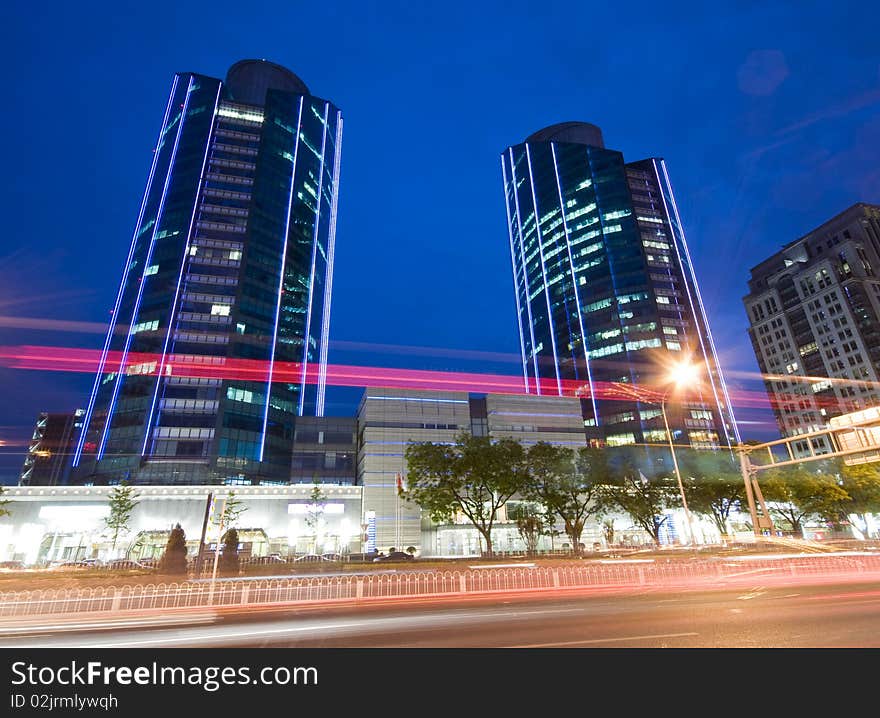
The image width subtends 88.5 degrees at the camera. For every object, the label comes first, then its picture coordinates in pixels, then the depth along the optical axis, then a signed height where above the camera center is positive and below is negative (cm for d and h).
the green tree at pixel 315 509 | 6044 +385
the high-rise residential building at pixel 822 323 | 10744 +4875
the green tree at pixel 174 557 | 3238 -86
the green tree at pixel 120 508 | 5084 +406
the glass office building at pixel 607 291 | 11156 +6185
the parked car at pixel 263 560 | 4934 -195
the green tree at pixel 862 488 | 5806 +385
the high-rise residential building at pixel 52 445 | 13700 +3075
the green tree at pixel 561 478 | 4794 +535
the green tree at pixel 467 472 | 4487 +586
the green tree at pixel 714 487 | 5381 +424
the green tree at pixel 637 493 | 5259 +390
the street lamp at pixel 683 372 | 2805 +922
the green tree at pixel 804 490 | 5447 +363
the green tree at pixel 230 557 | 3516 -112
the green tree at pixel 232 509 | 5541 +400
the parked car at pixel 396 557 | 5078 -221
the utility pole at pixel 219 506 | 5802 +443
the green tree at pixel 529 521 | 5359 +119
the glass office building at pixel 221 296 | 7675 +4621
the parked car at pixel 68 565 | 4348 -167
